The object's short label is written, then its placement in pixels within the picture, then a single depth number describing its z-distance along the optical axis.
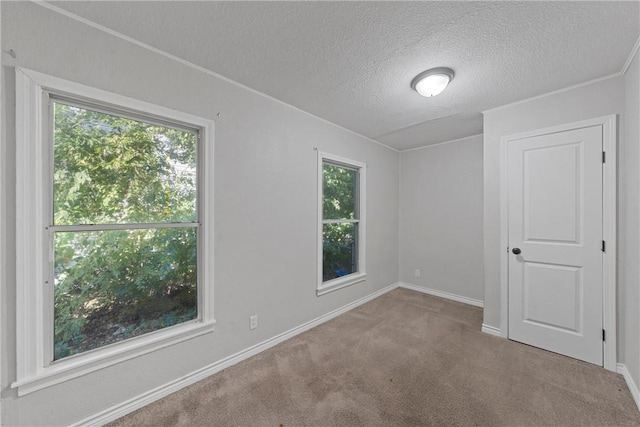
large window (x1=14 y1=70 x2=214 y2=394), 1.30
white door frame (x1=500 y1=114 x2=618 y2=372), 1.98
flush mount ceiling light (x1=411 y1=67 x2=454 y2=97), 1.89
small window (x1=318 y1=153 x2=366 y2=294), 3.05
